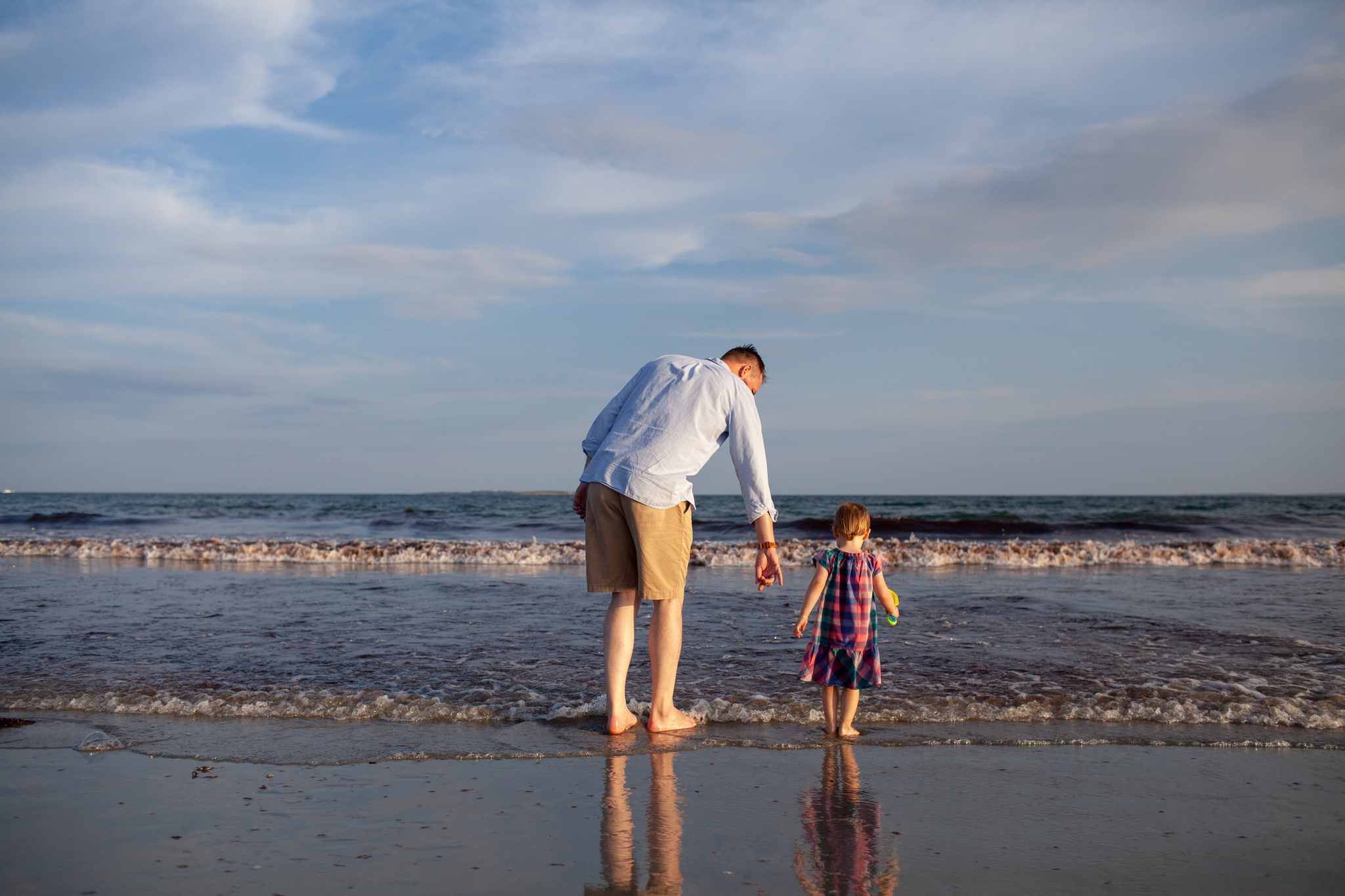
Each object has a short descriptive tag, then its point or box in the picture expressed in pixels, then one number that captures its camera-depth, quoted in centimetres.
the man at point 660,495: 350
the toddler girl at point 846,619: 361
